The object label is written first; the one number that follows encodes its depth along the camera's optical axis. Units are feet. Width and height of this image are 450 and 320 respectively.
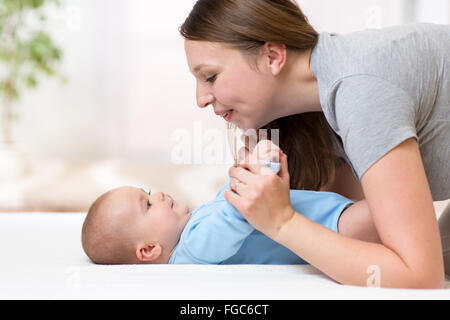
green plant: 12.84
